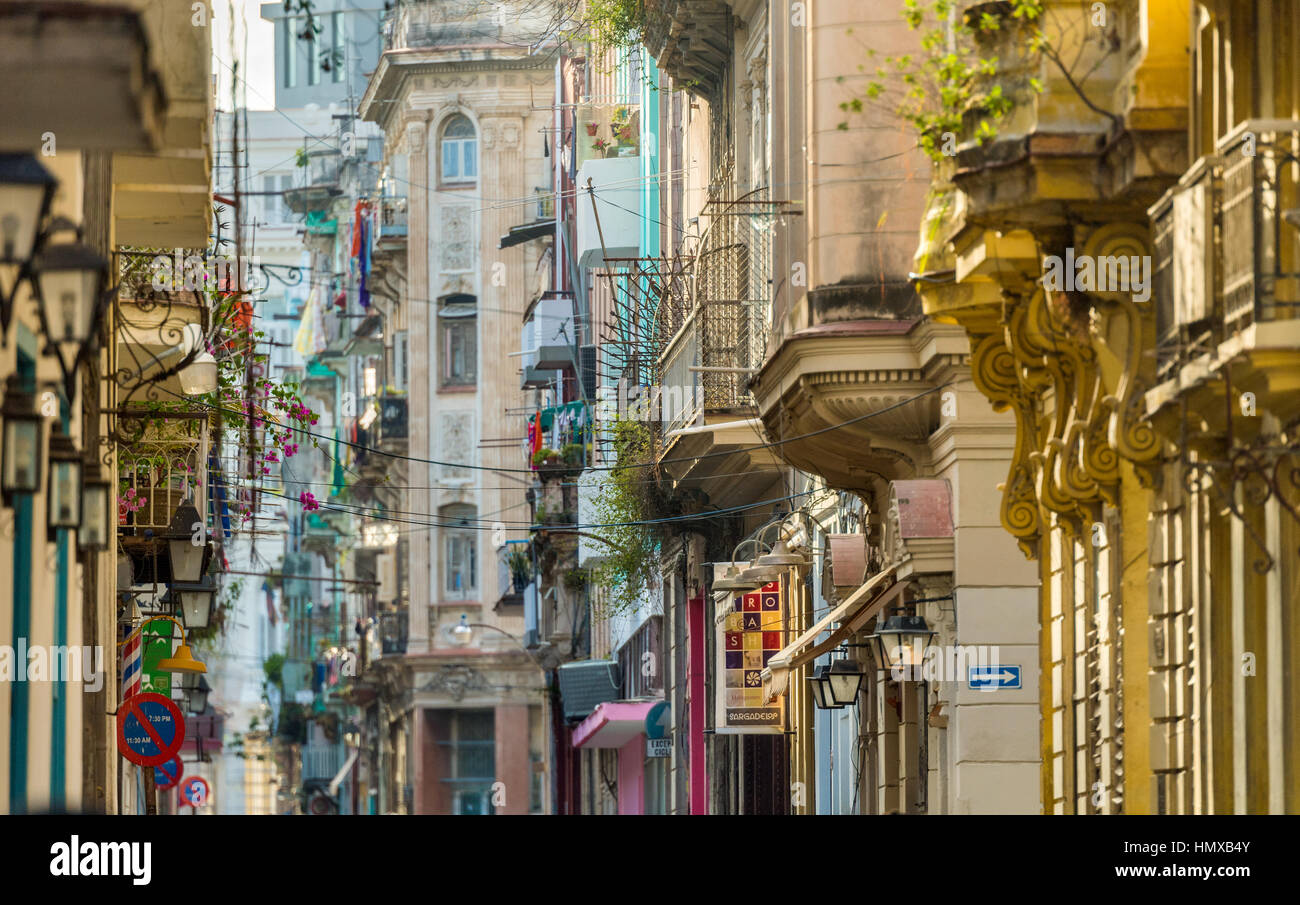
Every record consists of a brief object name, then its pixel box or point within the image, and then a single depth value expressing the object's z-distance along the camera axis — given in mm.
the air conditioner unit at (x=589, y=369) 50094
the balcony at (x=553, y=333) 53188
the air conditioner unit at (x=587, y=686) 51094
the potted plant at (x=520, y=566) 58250
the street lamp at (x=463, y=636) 73312
